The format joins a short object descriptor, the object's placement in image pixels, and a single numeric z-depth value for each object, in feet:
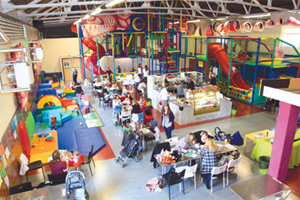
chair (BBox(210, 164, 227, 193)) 20.41
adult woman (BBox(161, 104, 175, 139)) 27.96
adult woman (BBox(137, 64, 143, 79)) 58.33
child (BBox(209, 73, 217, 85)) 48.16
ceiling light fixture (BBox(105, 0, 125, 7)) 21.18
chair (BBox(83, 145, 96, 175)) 23.44
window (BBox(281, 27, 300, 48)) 54.75
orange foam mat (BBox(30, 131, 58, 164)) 26.20
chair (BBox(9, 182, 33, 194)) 18.28
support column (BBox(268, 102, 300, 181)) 19.26
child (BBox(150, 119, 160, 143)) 28.29
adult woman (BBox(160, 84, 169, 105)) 36.86
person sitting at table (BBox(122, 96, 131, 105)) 37.04
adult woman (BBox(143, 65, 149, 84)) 55.83
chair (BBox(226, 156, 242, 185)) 21.20
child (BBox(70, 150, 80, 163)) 22.49
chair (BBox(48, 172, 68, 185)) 20.08
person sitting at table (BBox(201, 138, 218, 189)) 20.86
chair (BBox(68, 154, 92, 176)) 22.43
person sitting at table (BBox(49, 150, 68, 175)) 20.81
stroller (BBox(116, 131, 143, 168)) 25.68
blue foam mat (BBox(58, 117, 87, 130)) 35.40
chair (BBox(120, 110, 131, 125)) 33.68
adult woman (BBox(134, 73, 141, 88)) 54.40
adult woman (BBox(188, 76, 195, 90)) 43.86
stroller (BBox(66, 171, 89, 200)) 18.40
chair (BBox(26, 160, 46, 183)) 22.30
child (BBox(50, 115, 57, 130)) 34.35
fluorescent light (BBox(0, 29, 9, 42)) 18.03
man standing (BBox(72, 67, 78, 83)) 59.98
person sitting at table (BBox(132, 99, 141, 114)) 33.63
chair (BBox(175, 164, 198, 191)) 20.35
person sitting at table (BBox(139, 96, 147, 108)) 37.25
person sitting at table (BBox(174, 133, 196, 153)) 23.34
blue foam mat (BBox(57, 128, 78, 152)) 29.22
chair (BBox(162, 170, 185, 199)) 19.54
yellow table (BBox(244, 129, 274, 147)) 27.40
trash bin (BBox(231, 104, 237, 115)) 39.40
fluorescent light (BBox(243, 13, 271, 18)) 40.54
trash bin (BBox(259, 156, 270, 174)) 23.41
